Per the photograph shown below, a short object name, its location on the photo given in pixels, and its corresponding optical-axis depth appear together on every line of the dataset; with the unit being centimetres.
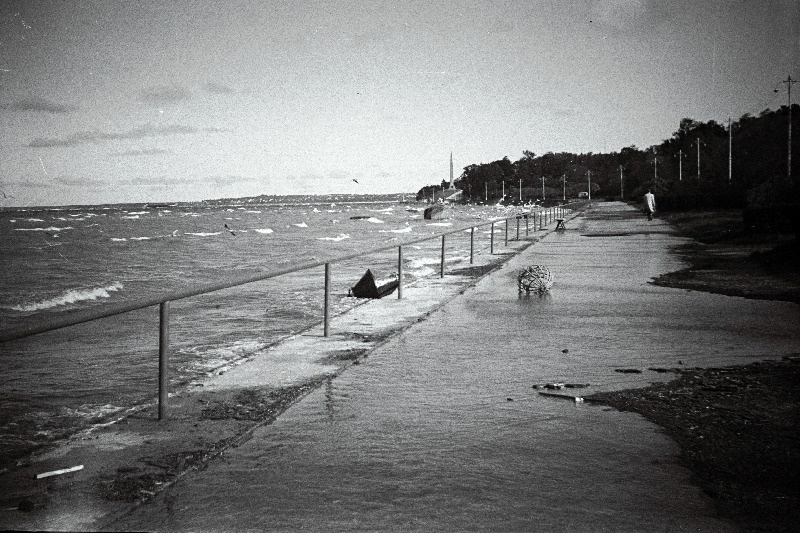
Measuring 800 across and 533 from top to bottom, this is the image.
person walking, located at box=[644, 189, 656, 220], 4434
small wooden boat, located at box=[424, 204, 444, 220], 14800
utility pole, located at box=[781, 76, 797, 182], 5938
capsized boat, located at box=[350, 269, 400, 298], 1393
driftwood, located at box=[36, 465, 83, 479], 407
